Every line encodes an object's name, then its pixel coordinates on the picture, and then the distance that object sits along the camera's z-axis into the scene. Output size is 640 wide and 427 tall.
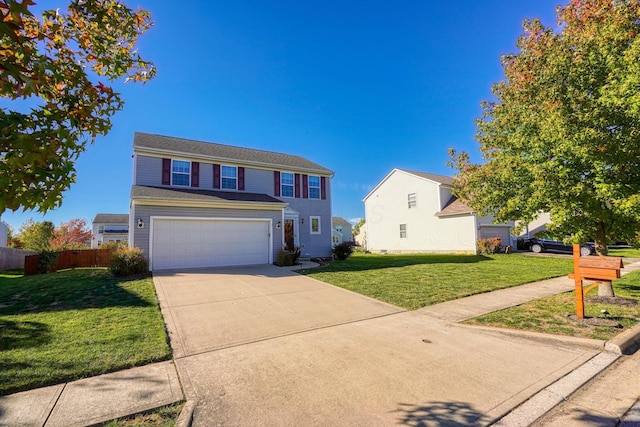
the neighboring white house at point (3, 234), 22.75
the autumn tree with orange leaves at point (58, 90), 1.97
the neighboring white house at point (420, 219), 21.83
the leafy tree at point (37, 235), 24.72
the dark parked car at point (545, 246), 21.97
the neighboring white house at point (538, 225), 27.23
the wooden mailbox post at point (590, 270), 5.53
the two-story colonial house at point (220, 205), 12.80
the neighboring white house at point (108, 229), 38.15
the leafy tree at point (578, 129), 5.75
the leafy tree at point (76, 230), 37.42
